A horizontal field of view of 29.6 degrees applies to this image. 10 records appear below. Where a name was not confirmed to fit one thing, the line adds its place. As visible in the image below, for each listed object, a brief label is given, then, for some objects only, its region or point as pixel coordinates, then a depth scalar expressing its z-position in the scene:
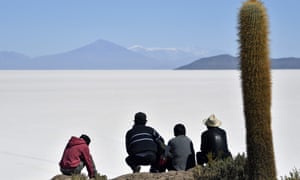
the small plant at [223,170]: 6.88
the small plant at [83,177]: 7.02
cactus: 6.29
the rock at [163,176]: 7.32
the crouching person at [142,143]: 8.49
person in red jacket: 8.07
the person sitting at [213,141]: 8.09
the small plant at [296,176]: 6.21
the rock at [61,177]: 7.78
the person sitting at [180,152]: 8.31
